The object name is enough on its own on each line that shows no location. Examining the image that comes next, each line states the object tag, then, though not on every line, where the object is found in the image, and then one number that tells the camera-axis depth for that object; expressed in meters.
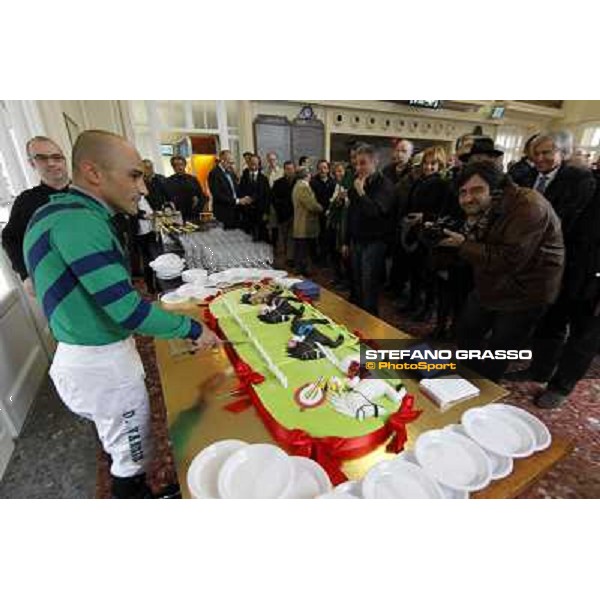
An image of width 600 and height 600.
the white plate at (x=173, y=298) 1.90
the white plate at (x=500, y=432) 0.90
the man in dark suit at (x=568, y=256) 1.84
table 0.85
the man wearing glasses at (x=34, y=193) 1.73
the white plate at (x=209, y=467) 0.79
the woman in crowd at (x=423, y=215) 2.79
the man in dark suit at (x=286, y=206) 4.53
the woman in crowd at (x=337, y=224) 3.86
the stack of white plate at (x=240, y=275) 2.15
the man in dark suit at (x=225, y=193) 4.18
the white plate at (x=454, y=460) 0.81
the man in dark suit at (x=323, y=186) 4.39
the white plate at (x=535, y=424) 0.92
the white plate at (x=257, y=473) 0.79
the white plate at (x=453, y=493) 0.80
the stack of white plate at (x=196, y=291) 1.93
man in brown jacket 1.50
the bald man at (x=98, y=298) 0.90
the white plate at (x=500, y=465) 0.84
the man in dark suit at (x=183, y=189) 4.05
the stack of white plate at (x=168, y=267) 2.24
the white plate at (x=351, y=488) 0.79
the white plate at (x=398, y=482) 0.79
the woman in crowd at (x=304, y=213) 4.08
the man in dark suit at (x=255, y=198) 4.38
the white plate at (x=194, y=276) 2.16
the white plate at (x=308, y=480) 0.79
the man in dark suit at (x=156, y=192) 3.84
